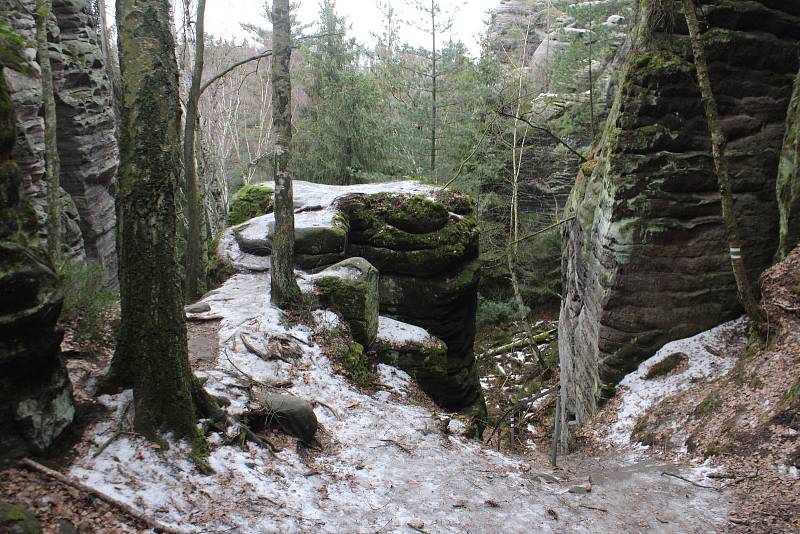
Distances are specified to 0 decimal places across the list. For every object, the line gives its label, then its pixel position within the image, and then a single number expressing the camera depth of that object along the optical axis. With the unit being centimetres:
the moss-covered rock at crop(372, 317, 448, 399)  1038
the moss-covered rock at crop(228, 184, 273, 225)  1489
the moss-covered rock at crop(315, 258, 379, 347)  950
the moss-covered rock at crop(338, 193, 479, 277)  1159
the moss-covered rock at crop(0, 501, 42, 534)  257
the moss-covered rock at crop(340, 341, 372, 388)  841
